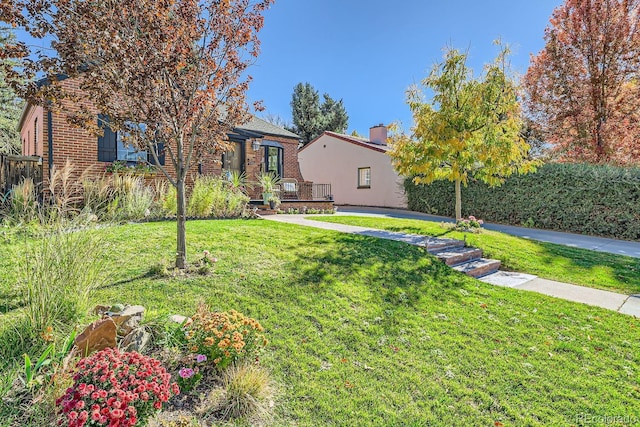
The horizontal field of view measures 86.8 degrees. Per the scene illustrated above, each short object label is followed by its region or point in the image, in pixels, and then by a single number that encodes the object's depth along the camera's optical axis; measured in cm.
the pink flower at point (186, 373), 244
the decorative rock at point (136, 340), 270
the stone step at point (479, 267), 618
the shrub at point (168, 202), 841
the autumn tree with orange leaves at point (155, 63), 366
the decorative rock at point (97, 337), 251
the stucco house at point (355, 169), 1909
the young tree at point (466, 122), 872
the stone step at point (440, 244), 698
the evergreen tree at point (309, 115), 3195
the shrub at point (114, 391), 184
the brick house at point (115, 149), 965
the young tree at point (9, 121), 2050
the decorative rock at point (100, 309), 311
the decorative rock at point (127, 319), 283
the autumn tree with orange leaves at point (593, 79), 1280
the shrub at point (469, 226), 950
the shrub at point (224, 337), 273
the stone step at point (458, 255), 651
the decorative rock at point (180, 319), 309
